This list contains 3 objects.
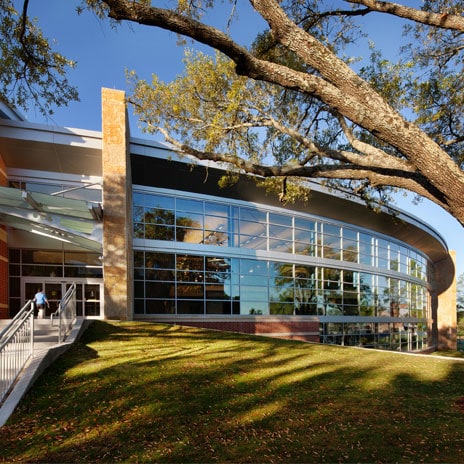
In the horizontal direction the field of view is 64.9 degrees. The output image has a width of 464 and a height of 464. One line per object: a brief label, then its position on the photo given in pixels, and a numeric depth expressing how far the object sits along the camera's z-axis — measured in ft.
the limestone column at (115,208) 53.57
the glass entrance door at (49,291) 63.46
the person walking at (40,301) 52.75
